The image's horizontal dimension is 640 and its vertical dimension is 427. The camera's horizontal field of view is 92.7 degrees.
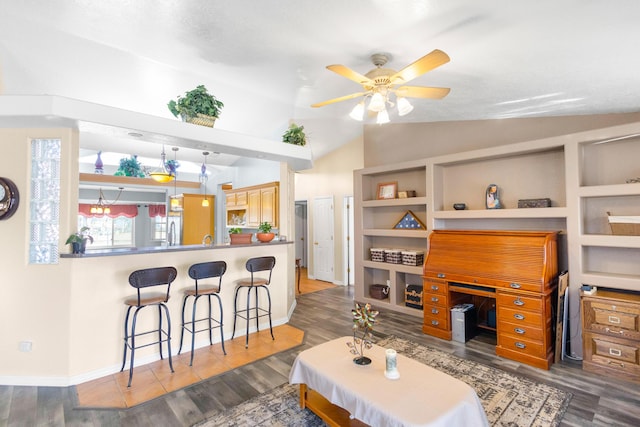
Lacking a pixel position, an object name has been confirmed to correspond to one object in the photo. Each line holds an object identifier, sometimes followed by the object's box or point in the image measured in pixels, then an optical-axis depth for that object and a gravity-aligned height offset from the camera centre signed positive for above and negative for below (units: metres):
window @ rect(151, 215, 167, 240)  10.95 -0.18
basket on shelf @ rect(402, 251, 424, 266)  4.66 -0.61
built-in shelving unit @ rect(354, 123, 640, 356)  3.07 +0.24
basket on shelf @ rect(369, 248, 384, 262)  5.11 -0.60
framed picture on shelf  5.10 +0.49
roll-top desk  3.08 -0.75
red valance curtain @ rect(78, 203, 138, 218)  9.83 +0.40
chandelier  9.16 +0.53
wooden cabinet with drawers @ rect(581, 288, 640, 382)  2.69 -1.09
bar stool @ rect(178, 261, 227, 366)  3.15 -0.75
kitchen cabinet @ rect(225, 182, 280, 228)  6.07 +0.34
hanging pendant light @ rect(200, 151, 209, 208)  7.36 +1.16
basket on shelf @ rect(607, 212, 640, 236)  2.87 -0.10
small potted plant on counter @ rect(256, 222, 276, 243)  4.16 -0.20
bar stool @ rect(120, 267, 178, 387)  2.75 -0.74
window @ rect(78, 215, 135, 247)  10.62 -0.25
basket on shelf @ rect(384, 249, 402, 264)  4.88 -0.60
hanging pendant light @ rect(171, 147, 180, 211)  6.68 +0.66
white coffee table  1.65 -1.04
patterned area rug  2.21 -1.47
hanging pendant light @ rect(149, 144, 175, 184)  5.52 +0.84
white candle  1.98 -0.97
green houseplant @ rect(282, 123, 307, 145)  4.39 +1.21
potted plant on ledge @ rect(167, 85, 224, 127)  3.22 +1.23
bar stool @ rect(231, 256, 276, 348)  3.60 -0.76
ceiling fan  2.30 +1.07
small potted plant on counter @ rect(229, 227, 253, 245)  4.00 -0.23
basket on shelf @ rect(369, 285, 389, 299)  5.19 -1.24
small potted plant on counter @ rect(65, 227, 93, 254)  2.78 -0.17
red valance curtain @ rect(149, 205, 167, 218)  10.76 +0.43
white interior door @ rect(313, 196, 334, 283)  6.91 -0.44
